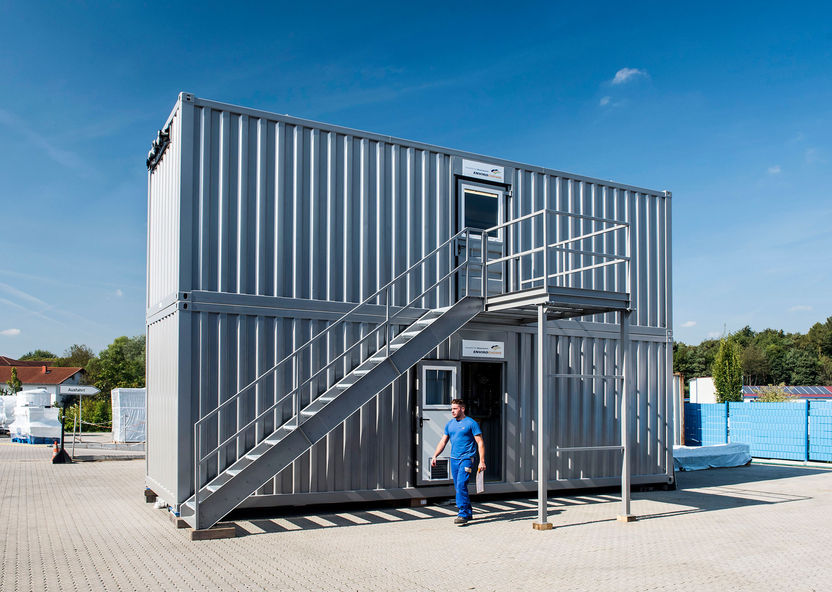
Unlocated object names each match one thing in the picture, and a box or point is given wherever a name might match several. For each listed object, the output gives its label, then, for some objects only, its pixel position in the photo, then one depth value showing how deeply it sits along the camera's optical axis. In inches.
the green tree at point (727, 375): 1224.2
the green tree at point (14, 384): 2553.4
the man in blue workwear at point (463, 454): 401.7
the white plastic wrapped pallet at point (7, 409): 1443.2
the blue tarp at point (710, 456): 756.0
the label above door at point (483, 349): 494.0
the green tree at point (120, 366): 2276.1
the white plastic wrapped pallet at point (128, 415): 1110.4
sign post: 849.5
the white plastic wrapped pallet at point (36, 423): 1138.0
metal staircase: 373.4
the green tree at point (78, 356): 4124.0
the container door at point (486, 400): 534.3
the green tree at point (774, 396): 1298.0
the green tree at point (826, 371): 3208.7
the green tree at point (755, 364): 3449.8
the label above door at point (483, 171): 510.3
